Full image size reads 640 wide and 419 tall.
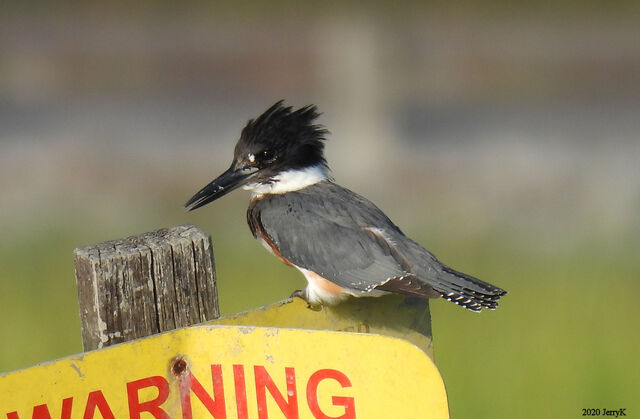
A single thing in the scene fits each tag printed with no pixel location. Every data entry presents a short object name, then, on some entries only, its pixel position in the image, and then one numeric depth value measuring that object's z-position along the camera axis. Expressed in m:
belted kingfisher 6.25
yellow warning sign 4.07
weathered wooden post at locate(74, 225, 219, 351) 4.57
